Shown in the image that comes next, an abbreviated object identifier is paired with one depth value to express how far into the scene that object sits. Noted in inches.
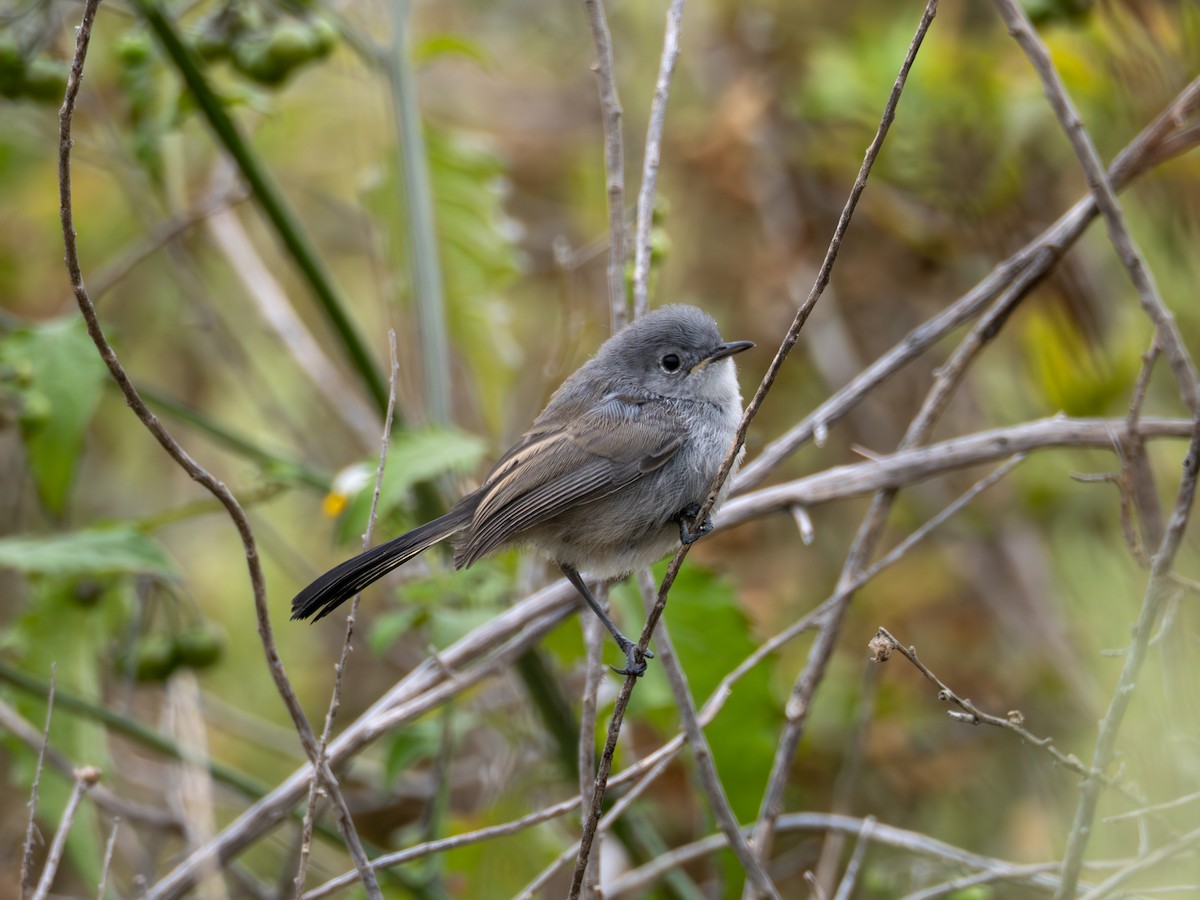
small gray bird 221.1
